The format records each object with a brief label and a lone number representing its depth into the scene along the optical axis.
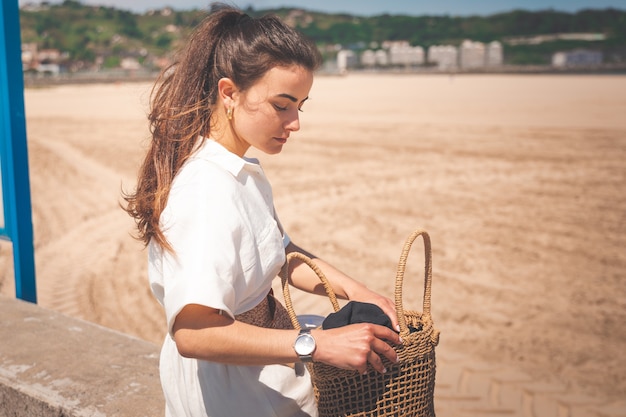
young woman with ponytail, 1.36
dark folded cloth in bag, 1.48
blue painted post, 2.95
